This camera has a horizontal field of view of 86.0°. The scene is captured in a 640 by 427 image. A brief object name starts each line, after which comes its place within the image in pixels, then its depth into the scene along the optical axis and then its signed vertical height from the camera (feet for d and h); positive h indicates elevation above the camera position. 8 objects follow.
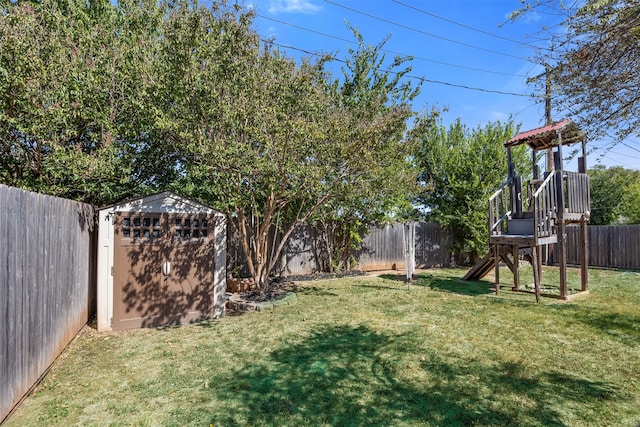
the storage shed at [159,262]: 17.37 -1.79
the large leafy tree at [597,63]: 9.53 +5.03
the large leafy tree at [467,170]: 40.11 +6.63
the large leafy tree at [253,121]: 18.03 +6.04
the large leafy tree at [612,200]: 65.16 +4.68
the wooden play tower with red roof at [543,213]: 24.92 +0.97
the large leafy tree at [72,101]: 16.47 +6.67
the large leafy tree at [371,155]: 22.35 +5.07
